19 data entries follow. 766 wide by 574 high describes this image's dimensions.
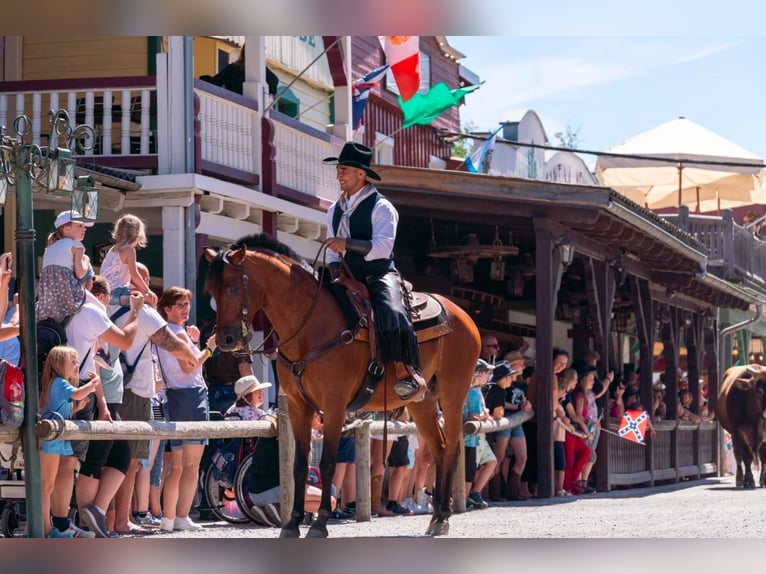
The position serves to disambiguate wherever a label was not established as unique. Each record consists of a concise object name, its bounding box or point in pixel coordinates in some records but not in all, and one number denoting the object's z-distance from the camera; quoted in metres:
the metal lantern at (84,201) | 11.46
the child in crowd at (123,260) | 12.20
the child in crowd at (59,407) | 10.40
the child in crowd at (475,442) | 15.82
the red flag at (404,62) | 21.98
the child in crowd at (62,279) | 11.02
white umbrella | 31.05
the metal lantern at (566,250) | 18.62
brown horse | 10.58
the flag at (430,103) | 23.78
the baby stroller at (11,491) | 11.02
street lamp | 10.09
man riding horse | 11.12
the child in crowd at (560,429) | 18.69
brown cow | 22.69
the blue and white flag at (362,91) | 22.23
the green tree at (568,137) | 79.06
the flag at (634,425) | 21.23
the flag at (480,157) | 24.41
